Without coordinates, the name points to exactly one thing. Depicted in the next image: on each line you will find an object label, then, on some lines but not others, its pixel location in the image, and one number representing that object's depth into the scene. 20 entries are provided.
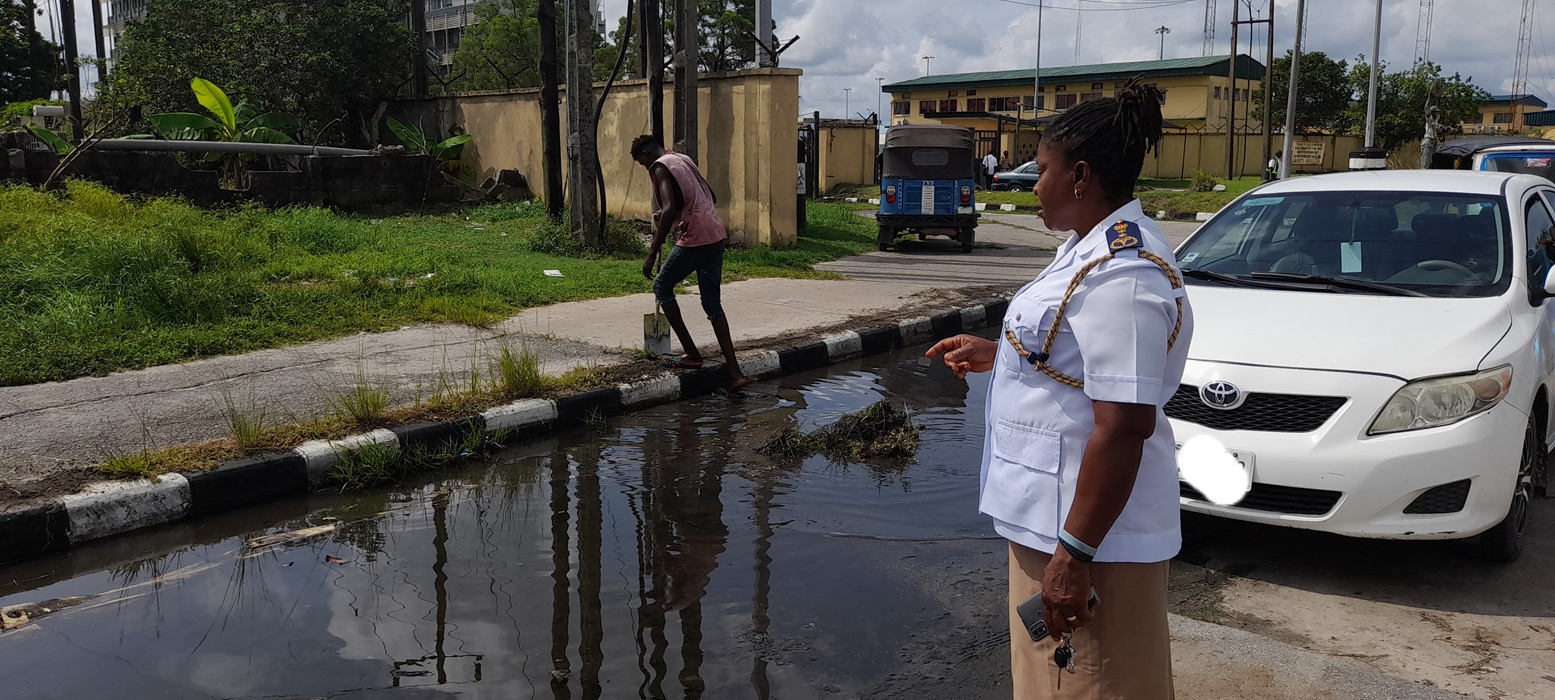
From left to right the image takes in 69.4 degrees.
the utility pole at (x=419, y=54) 23.75
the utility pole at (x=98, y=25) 33.53
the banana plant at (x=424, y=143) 20.47
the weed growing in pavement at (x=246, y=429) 5.46
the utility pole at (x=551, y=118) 16.17
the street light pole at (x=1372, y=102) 29.33
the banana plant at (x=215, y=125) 18.67
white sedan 4.18
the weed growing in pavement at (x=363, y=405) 5.97
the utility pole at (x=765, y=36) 15.84
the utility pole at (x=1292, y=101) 29.62
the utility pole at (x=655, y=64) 15.13
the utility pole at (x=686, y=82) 14.93
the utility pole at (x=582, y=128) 12.77
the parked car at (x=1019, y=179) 37.25
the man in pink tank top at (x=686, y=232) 7.45
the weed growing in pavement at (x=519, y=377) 6.68
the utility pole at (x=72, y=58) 22.17
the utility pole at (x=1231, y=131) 40.16
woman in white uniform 2.01
